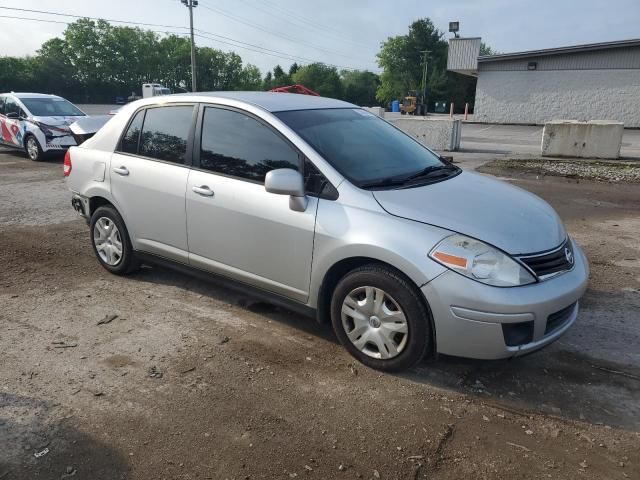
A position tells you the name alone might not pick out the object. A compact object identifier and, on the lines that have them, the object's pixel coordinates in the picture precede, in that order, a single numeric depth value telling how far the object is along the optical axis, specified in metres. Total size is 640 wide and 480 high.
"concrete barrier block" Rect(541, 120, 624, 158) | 13.34
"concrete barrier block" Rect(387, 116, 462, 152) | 15.84
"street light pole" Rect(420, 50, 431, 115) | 61.14
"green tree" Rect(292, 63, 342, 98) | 93.06
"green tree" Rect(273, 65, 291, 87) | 95.14
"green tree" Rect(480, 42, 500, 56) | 93.12
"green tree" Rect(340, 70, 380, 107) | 93.69
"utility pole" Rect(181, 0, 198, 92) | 46.50
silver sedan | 2.99
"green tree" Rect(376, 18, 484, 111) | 75.44
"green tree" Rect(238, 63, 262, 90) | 98.15
